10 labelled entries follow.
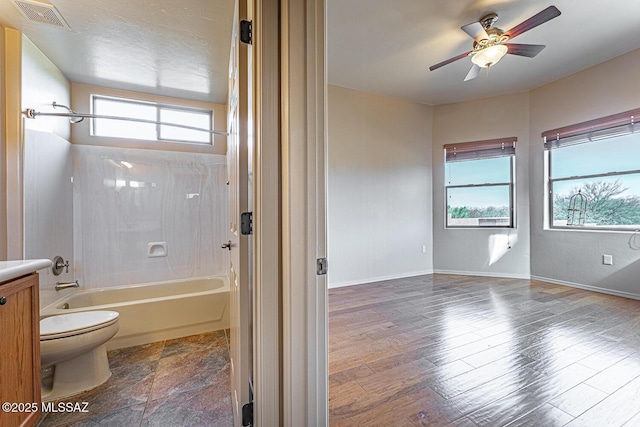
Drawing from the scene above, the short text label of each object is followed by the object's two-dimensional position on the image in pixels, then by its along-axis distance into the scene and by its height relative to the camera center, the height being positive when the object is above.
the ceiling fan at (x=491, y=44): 2.31 +1.56
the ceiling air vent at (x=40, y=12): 1.64 +1.35
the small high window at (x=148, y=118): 2.77 +1.12
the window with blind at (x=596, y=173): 3.12 +0.51
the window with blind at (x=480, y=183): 4.08 +0.49
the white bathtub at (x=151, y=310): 2.15 -0.83
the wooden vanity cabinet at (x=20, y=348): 1.02 -0.55
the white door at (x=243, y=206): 1.08 +0.04
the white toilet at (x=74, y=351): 1.52 -0.81
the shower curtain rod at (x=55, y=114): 1.92 +0.80
